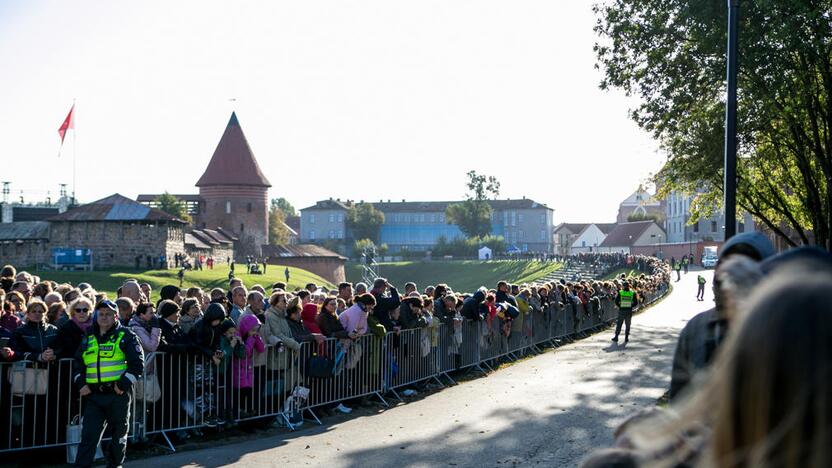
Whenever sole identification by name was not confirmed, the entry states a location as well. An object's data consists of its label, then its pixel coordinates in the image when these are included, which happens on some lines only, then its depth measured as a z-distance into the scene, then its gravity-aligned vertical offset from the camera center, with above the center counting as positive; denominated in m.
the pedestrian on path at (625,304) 25.61 -1.58
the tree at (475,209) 143.38 +6.63
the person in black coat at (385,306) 15.78 -1.02
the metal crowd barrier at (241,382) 10.27 -1.94
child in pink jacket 12.39 -1.55
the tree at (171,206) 100.44 +4.99
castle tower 109.12 +6.83
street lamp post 11.94 +1.72
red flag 78.31 +11.08
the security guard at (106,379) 9.04 -1.35
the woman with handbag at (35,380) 10.19 -1.53
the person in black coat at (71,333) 10.33 -0.99
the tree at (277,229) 126.50 +2.95
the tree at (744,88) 25.28 +5.24
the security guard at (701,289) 46.57 -2.23
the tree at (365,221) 152.50 +4.95
